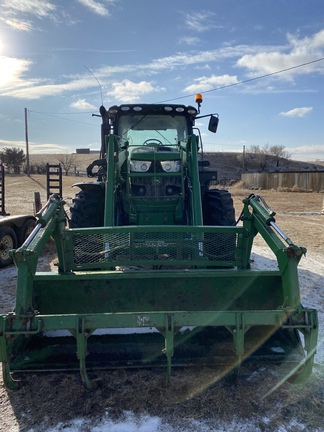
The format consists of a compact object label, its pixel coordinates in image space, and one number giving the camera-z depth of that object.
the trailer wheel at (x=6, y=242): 7.03
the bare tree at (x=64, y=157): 76.00
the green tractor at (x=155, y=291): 2.96
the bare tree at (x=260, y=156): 69.96
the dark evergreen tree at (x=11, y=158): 51.53
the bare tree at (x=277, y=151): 80.19
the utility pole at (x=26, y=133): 40.91
